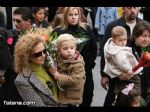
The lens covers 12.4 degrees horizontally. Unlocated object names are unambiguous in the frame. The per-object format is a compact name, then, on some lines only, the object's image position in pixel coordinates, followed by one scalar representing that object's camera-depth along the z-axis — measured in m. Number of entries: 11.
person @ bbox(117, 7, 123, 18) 5.16
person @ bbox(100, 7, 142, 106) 4.75
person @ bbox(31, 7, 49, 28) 4.98
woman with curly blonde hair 4.00
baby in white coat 4.55
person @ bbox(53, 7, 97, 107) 4.73
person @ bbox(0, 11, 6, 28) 4.85
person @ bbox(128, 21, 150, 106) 4.64
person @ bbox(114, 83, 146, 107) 4.53
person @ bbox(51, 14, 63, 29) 4.95
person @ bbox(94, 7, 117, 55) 5.27
